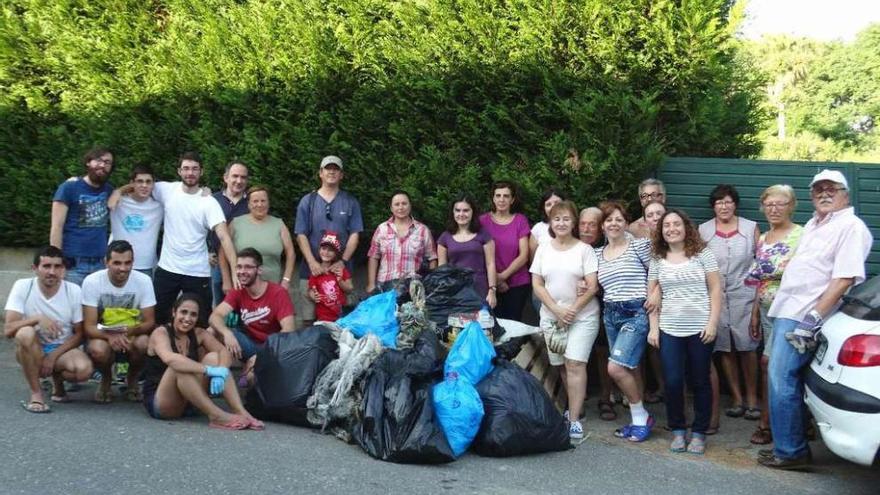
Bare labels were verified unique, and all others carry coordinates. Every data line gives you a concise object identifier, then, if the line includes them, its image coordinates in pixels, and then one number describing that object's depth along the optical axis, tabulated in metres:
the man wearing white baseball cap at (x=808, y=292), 5.54
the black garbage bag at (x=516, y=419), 5.95
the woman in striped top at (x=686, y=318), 6.27
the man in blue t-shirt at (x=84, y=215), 7.43
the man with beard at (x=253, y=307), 7.05
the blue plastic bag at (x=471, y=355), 6.21
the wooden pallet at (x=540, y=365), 7.30
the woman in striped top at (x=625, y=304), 6.59
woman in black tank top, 6.35
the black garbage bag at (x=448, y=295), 7.05
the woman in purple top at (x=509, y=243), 7.60
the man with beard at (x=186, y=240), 7.69
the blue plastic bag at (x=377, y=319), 6.76
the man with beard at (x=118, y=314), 6.95
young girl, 7.66
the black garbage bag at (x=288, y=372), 6.48
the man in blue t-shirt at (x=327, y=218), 7.98
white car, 4.79
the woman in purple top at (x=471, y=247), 7.50
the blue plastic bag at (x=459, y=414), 5.90
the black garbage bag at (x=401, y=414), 5.71
